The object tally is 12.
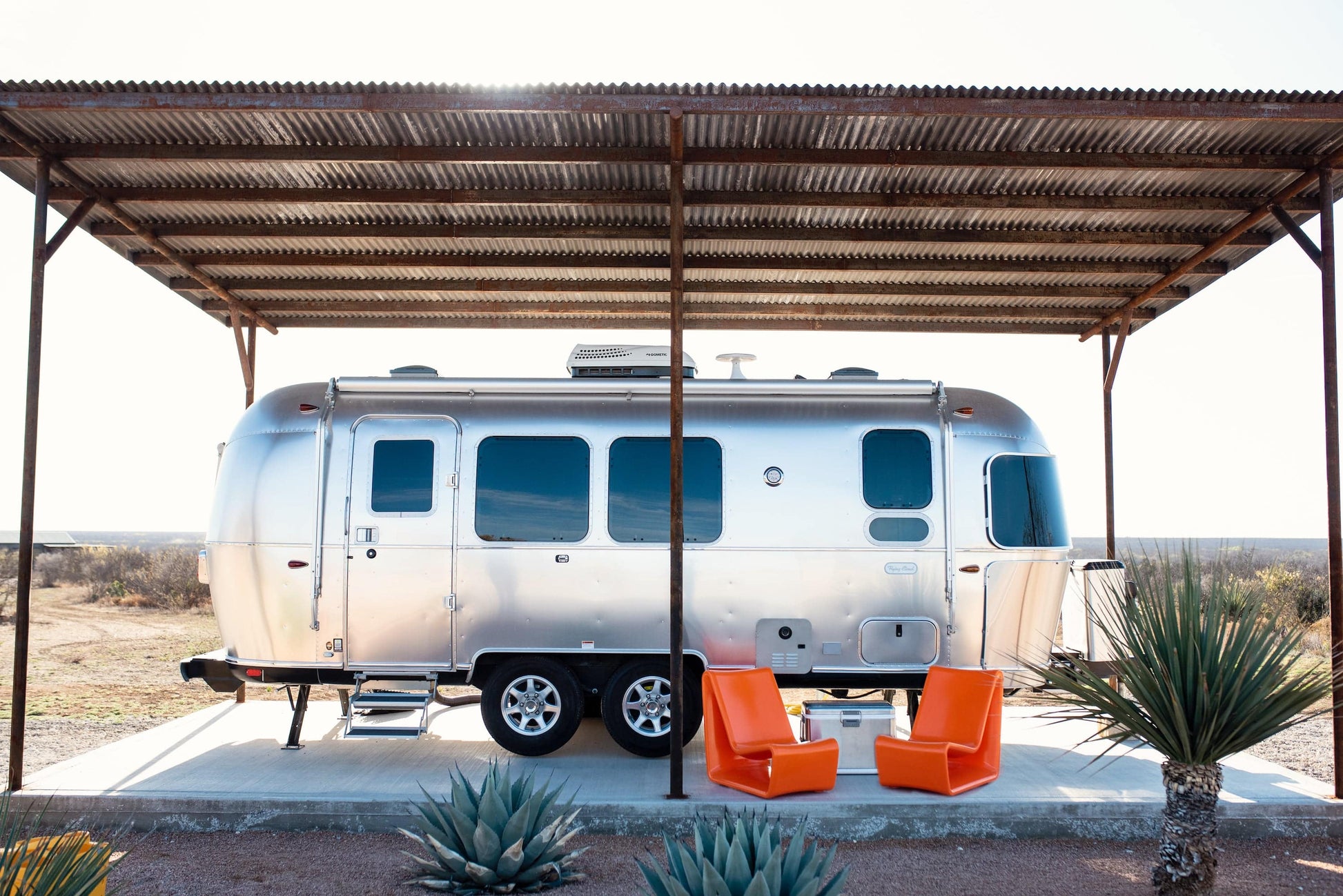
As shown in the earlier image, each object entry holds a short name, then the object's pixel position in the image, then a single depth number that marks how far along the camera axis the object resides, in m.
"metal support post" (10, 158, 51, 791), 6.57
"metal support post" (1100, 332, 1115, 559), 9.70
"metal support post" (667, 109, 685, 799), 6.40
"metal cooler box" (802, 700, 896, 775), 7.04
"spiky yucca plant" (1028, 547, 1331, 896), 4.80
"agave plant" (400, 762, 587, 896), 5.17
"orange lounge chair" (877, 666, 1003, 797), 6.53
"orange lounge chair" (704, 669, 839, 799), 6.44
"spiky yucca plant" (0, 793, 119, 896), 3.30
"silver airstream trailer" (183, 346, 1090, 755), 7.40
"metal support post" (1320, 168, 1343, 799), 6.52
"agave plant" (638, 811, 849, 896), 4.02
